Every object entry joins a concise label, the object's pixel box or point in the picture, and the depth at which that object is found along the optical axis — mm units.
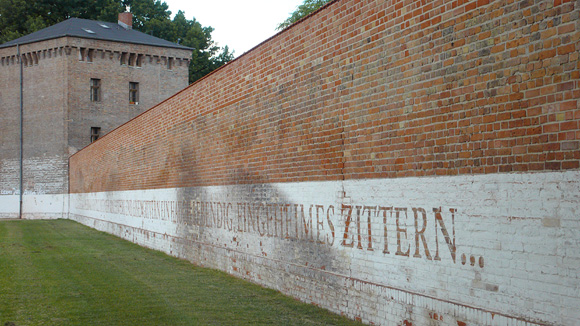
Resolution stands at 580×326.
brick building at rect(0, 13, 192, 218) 42844
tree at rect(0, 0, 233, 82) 56250
